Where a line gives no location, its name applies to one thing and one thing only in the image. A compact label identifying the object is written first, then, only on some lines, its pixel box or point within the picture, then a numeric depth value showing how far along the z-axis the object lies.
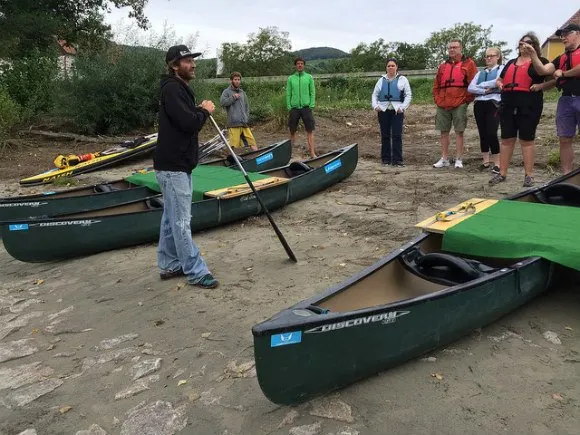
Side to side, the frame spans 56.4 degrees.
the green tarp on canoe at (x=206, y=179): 6.76
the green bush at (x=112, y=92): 14.26
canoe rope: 4.40
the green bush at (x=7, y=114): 13.75
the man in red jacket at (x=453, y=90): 7.77
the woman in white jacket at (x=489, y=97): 7.34
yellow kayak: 9.64
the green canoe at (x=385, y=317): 2.73
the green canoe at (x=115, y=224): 5.44
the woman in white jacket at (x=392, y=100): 8.47
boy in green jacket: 9.45
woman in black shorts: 6.28
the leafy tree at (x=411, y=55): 38.94
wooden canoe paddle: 5.18
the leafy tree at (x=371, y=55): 40.41
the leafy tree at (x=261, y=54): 42.53
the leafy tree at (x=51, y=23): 17.62
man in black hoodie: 4.33
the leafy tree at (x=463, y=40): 41.41
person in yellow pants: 9.58
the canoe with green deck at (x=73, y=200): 6.53
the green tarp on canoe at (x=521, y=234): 3.71
